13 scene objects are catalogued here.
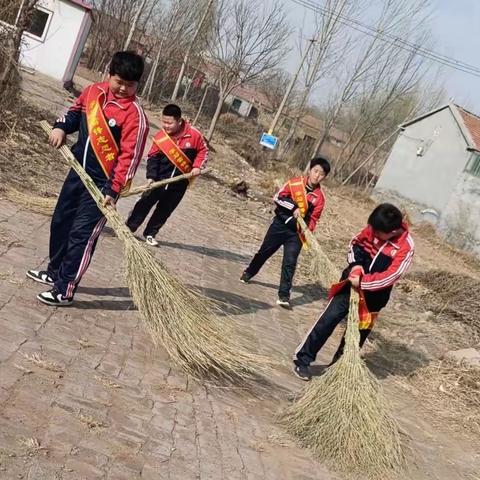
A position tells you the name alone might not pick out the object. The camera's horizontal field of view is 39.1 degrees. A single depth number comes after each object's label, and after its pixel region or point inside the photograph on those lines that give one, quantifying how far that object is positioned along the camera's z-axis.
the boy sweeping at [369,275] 5.20
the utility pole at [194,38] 30.66
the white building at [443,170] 28.06
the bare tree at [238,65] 22.69
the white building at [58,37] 23.83
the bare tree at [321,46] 29.72
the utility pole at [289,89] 28.20
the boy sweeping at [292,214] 7.22
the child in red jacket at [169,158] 7.44
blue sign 23.50
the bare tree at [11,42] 9.55
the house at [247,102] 54.97
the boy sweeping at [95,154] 4.56
